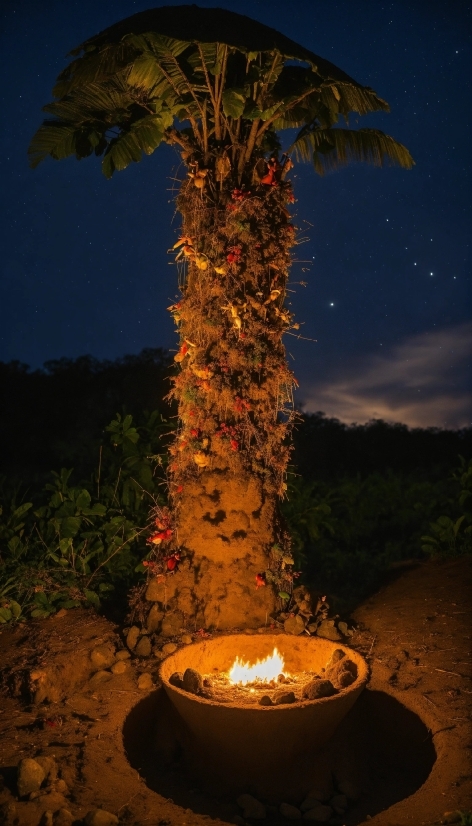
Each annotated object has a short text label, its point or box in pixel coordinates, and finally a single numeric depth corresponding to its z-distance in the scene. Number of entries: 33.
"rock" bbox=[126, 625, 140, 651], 4.61
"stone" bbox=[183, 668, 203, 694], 3.85
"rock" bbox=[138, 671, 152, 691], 4.20
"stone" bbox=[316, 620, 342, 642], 4.79
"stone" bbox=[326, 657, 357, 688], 3.91
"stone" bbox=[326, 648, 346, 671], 4.21
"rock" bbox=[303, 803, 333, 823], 3.55
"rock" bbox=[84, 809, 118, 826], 2.87
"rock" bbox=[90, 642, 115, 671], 4.41
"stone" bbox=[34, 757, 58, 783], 3.21
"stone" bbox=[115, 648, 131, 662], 4.48
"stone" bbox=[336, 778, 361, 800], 3.81
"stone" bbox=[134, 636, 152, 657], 4.53
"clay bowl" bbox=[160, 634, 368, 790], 3.49
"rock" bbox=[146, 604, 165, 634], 4.79
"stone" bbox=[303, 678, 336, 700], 3.70
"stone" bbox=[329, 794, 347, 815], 3.69
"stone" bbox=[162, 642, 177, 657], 4.50
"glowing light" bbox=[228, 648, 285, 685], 4.26
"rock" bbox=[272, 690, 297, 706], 3.66
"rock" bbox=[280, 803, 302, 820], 3.57
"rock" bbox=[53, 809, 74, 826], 2.88
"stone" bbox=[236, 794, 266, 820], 3.52
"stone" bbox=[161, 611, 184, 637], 4.70
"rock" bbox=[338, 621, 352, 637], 4.91
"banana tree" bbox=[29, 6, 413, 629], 4.75
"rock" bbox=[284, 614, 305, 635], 4.70
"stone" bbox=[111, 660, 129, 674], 4.36
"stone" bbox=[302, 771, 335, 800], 3.71
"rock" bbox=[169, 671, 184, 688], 3.87
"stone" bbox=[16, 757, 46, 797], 3.09
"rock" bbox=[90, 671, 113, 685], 4.30
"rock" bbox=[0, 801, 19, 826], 2.86
